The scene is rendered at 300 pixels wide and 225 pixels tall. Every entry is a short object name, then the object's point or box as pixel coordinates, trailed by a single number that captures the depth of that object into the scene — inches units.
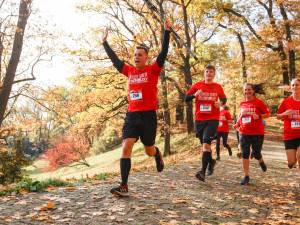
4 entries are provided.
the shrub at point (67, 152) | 992.2
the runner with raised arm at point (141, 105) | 163.5
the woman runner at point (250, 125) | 228.4
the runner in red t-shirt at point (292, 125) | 205.6
